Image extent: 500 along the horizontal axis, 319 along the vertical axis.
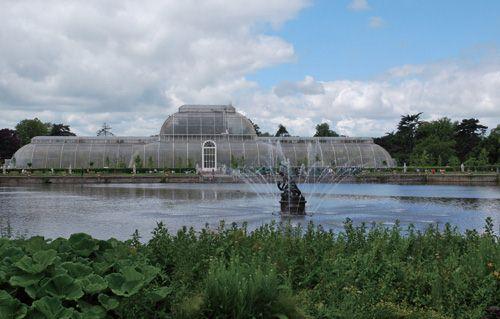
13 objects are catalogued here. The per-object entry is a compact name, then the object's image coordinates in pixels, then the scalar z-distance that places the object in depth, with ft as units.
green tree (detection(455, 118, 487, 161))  351.87
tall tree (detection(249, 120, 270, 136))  442.50
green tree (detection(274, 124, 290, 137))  450.50
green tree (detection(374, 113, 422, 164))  375.86
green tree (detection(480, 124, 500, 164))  284.16
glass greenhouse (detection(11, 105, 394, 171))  285.84
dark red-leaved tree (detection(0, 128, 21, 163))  374.02
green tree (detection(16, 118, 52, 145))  442.91
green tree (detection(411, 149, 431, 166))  289.33
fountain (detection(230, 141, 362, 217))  89.10
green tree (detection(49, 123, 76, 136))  454.81
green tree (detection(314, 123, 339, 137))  436.19
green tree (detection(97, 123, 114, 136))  495.41
